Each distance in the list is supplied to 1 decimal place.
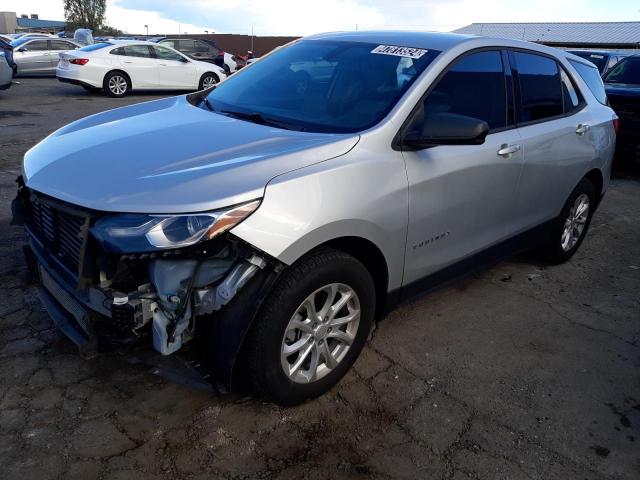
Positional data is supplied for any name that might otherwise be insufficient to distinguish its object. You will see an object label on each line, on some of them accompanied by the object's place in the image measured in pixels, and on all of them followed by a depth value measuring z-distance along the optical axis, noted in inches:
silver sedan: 724.7
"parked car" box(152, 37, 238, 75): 779.8
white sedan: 563.8
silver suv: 90.4
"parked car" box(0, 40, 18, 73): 605.9
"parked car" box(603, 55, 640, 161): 310.5
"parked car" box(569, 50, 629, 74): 410.3
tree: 2465.6
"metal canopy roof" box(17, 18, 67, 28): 3163.1
